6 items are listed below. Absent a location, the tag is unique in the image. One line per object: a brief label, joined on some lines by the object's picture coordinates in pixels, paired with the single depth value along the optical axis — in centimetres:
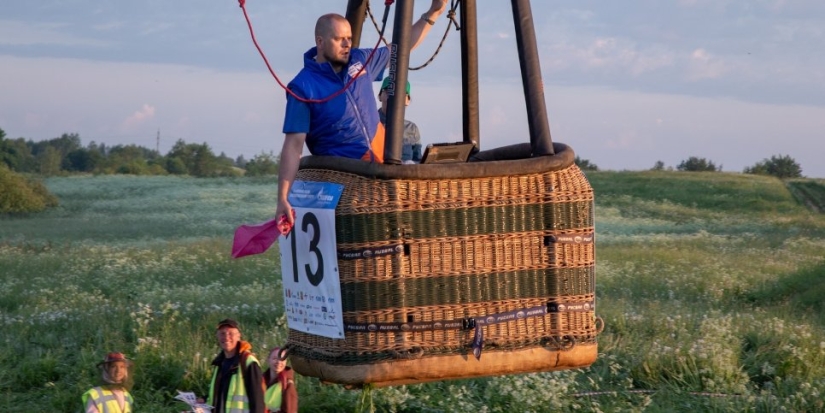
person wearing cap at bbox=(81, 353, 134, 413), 1450
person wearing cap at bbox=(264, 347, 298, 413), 1462
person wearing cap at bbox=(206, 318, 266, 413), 1409
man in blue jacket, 1173
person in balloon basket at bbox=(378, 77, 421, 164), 1413
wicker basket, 1084
